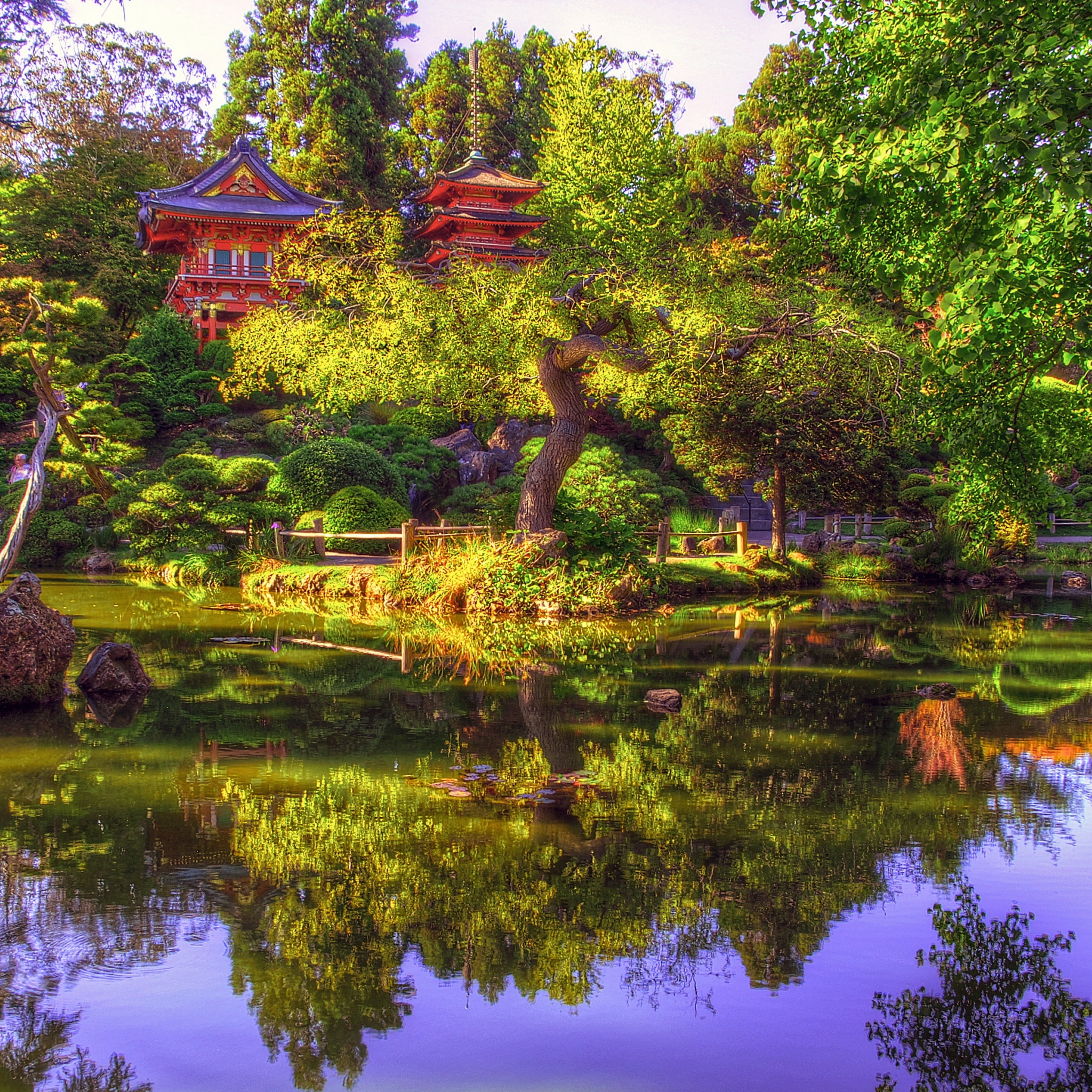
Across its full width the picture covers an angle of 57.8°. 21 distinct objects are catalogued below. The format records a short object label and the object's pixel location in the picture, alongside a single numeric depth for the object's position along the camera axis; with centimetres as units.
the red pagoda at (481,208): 2823
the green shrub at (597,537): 1515
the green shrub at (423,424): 2151
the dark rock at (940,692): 854
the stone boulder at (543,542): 1438
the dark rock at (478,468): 2352
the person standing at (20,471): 2072
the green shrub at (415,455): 2208
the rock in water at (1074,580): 1986
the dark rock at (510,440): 2462
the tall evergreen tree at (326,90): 3297
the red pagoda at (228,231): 2755
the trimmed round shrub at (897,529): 2125
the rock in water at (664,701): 789
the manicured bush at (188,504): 1792
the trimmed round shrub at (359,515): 1791
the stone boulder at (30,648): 773
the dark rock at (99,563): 1948
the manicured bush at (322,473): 1877
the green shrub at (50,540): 1952
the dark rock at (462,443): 2453
